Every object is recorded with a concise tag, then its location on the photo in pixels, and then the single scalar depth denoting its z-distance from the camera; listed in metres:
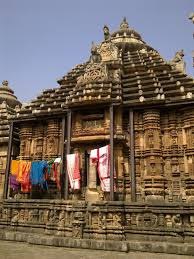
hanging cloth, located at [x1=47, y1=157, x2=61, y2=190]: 18.53
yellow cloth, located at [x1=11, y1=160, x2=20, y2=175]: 19.06
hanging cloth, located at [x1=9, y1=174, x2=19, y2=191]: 19.84
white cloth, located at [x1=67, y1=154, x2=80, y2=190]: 16.73
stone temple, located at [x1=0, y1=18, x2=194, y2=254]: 11.21
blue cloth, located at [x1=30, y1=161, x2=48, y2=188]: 18.42
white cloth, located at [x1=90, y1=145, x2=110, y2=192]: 15.91
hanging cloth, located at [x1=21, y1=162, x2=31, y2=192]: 18.88
